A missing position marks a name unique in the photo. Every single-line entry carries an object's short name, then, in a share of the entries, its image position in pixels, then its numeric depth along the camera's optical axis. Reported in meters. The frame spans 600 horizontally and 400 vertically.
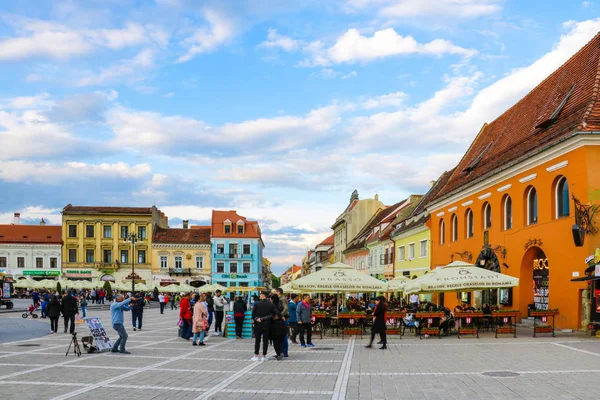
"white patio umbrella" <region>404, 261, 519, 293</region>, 21.31
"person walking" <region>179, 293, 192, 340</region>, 21.77
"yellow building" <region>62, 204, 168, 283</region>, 81.25
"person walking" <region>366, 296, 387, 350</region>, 18.33
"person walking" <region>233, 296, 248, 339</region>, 22.78
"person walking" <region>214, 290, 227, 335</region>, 24.30
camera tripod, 16.47
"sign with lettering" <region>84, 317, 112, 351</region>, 17.23
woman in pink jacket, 19.75
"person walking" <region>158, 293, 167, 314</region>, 46.97
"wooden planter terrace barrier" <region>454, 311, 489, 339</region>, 21.86
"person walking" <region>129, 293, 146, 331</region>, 26.89
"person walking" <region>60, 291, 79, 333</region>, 23.75
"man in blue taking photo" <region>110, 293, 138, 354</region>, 17.20
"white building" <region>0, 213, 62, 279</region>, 81.19
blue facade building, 86.69
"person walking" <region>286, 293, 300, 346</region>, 20.14
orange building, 21.16
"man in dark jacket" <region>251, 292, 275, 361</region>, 15.63
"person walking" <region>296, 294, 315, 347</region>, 19.62
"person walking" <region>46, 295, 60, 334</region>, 25.38
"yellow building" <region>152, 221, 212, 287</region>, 83.00
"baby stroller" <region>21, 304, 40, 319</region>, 37.63
